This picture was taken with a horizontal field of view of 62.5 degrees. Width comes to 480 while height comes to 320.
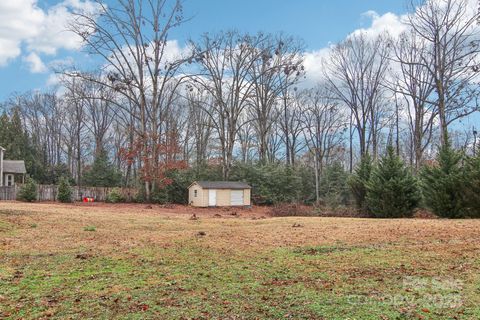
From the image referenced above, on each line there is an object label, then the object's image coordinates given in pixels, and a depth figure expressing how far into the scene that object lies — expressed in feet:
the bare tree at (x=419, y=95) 93.91
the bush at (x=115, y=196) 88.28
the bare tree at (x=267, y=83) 112.16
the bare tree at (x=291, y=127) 131.44
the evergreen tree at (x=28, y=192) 83.46
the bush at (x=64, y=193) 83.97
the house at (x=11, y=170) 113.39
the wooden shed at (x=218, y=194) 83.82
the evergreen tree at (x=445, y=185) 46.52
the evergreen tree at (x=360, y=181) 61.87
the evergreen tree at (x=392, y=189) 53.01
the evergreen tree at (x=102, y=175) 114.93
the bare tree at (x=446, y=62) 74.90
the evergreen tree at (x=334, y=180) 104.63
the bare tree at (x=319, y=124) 132.36
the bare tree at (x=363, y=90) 106.63
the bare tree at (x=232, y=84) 109.19
